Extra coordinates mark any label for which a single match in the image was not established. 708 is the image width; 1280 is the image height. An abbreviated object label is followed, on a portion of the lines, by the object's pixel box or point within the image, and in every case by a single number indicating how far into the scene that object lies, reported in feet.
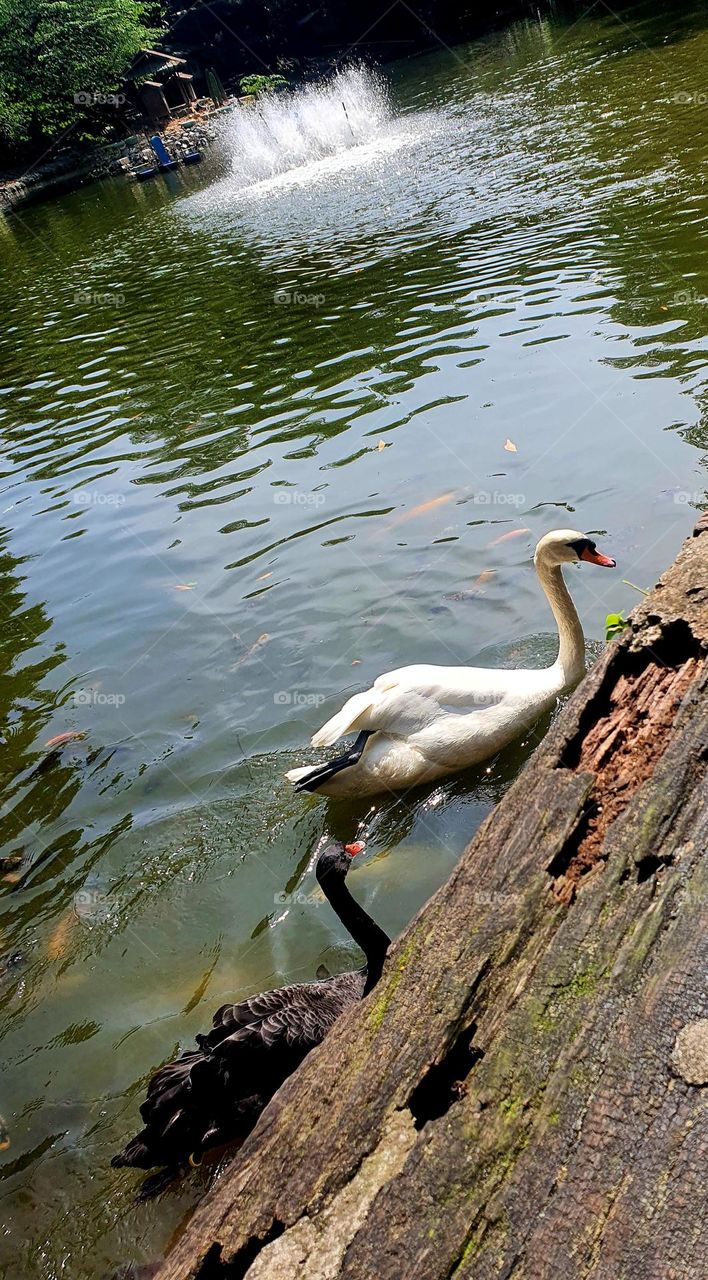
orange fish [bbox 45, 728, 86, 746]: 21.80
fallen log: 6.67
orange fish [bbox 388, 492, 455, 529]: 25.85
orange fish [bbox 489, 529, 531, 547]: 23.42
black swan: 12.12
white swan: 17.37
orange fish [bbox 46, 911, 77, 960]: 16.28
